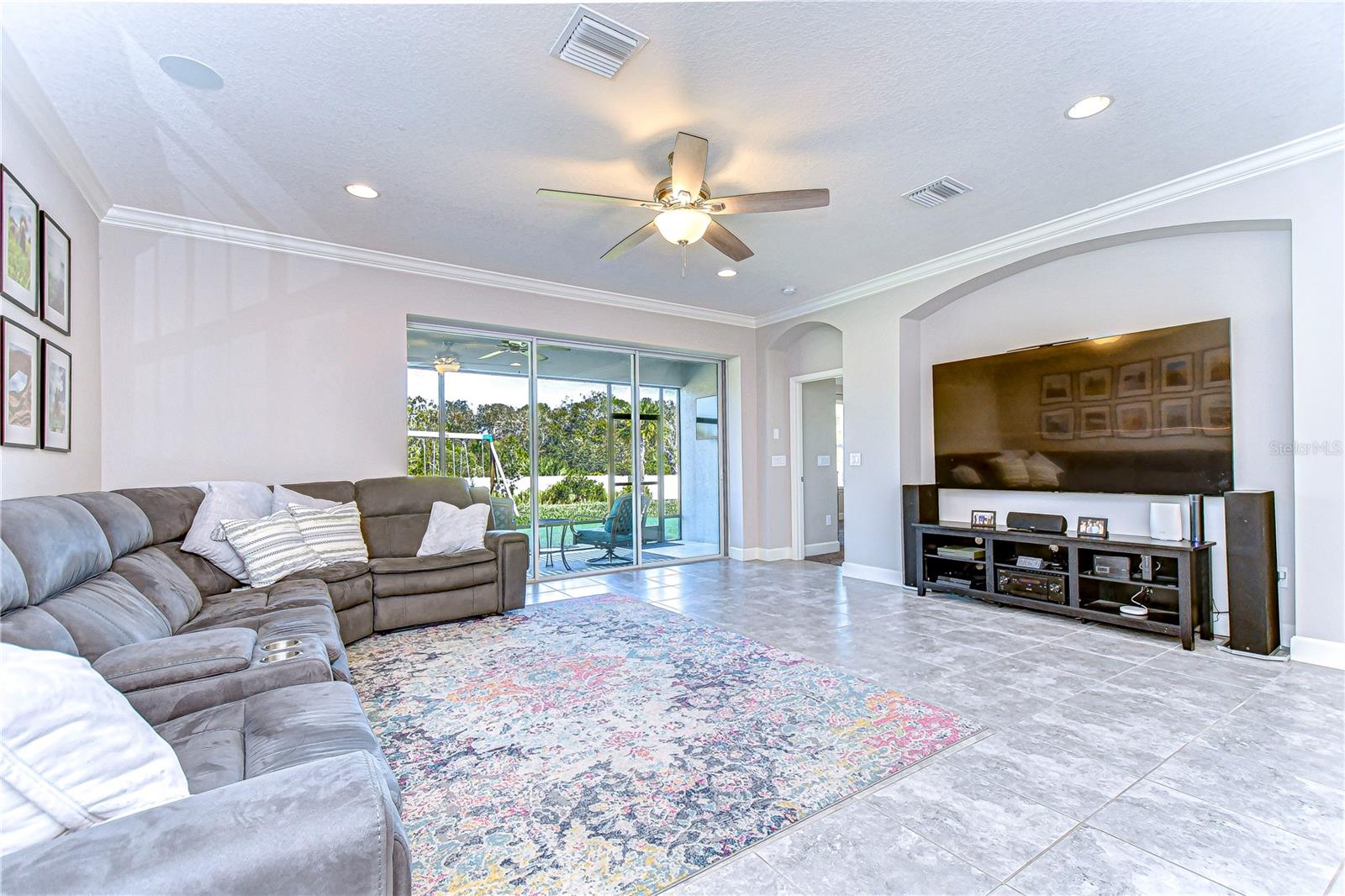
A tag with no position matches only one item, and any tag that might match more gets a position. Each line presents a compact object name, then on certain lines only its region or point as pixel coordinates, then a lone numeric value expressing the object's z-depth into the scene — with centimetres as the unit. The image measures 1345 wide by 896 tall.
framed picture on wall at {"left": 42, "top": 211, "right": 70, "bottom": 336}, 279
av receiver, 407
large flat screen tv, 355
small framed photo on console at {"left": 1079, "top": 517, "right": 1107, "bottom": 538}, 398
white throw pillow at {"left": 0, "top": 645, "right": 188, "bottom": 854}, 84
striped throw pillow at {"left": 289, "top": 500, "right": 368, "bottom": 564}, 372
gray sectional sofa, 82
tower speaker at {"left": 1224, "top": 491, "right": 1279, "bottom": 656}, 318
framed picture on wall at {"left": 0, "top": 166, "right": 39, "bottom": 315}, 234
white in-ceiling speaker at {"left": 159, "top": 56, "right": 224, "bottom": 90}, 233
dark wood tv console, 349
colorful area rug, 172
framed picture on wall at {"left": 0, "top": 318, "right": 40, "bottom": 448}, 239
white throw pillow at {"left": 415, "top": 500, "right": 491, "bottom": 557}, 427
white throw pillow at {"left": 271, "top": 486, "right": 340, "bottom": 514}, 385
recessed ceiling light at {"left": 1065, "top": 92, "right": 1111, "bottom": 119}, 267
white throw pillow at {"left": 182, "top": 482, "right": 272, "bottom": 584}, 325
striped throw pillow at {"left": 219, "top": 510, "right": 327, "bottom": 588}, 333
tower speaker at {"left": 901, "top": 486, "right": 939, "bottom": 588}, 496
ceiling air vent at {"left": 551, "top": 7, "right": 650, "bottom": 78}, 214
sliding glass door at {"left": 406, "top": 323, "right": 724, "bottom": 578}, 516
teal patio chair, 602
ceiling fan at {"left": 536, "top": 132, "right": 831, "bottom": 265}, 277
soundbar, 417
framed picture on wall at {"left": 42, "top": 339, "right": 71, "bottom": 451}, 278
